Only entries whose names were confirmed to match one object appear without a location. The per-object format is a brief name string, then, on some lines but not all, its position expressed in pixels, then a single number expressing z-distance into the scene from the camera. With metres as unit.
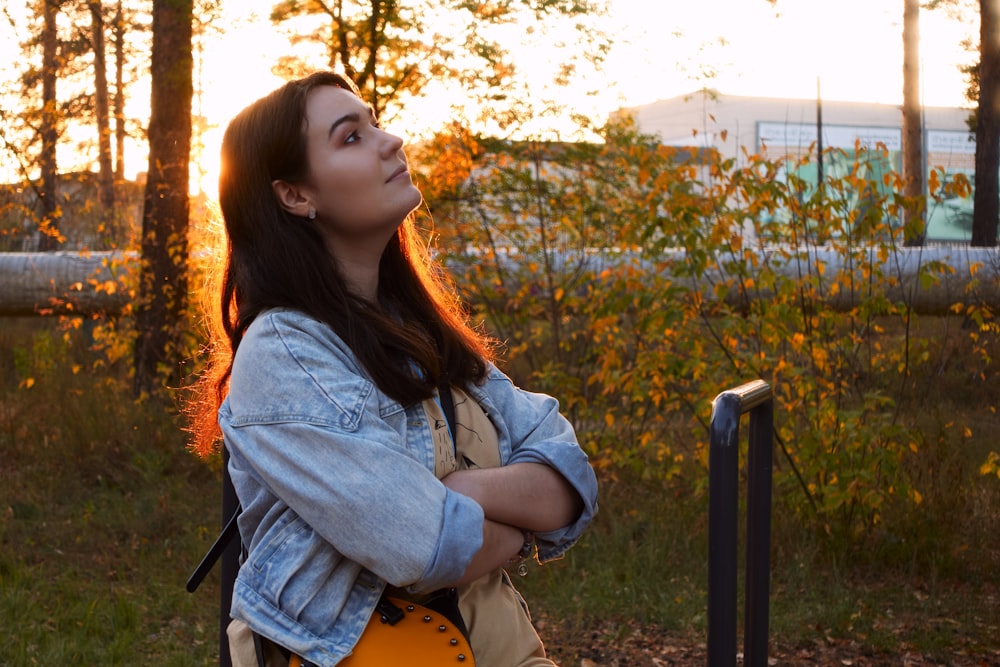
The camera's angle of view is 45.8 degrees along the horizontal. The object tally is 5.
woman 1.74
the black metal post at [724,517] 1.81
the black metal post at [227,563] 2.28
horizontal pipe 5.28
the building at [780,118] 44.34
